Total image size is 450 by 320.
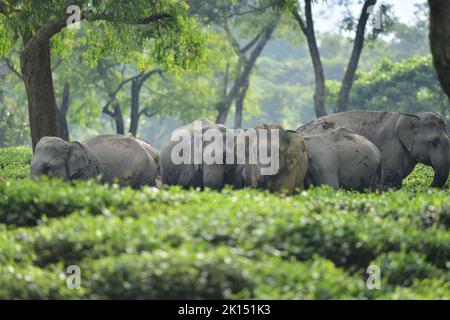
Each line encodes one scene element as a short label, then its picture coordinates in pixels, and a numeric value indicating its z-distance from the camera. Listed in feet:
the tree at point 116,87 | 151.53
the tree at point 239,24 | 144.05
